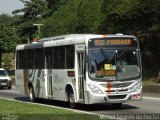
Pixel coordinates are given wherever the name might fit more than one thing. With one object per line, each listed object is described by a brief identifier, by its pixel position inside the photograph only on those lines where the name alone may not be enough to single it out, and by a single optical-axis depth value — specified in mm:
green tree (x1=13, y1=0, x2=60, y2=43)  70875
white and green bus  20266
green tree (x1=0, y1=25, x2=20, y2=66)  69125
